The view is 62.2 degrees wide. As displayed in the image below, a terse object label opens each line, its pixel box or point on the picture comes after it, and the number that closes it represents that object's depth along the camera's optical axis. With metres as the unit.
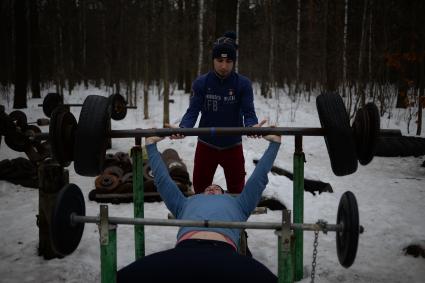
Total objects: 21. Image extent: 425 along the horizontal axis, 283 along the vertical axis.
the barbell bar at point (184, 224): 1.76
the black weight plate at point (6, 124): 5.09
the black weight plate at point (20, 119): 6.09
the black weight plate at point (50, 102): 6.97
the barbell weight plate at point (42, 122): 7.24
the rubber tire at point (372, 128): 2.26
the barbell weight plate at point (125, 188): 5.34
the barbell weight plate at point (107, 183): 5.30
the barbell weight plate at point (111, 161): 6.22
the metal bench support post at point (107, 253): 2.00
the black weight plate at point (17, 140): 5.44
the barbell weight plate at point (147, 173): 5.43
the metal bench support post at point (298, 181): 2.81
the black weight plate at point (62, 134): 2.33
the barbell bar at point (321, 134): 2.21
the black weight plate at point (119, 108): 4.91
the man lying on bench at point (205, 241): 1.83
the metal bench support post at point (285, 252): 1.89
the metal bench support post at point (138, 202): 2.83
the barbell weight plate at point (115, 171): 5.61
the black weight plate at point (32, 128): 6.19
